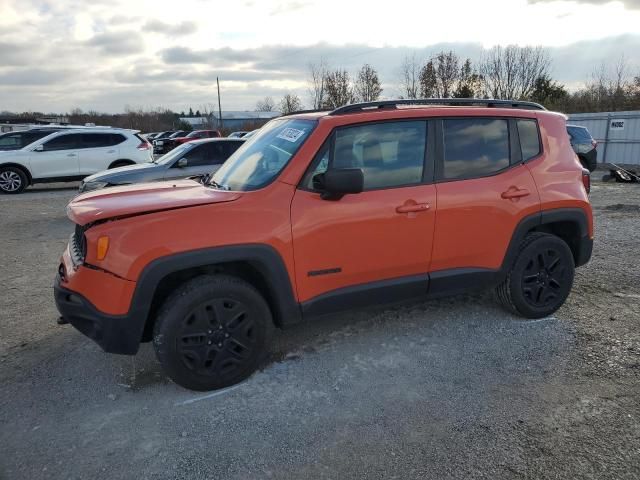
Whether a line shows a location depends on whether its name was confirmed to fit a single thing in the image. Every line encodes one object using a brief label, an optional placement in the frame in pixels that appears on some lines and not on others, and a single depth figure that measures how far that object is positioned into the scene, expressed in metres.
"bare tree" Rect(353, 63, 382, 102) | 37.84
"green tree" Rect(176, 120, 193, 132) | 64.88
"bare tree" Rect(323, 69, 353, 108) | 38.41
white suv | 13.84
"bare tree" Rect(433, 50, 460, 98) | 35.72
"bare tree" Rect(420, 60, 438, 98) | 36.03
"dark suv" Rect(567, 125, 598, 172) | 14.27
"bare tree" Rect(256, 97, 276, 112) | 77.40
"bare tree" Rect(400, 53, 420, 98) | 36.89
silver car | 8.95
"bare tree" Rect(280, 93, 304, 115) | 45.92
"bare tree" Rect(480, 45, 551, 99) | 35.88
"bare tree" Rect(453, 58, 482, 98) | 34.83
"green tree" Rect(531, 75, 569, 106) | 33.19
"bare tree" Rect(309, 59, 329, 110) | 39.34
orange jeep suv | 3.02
